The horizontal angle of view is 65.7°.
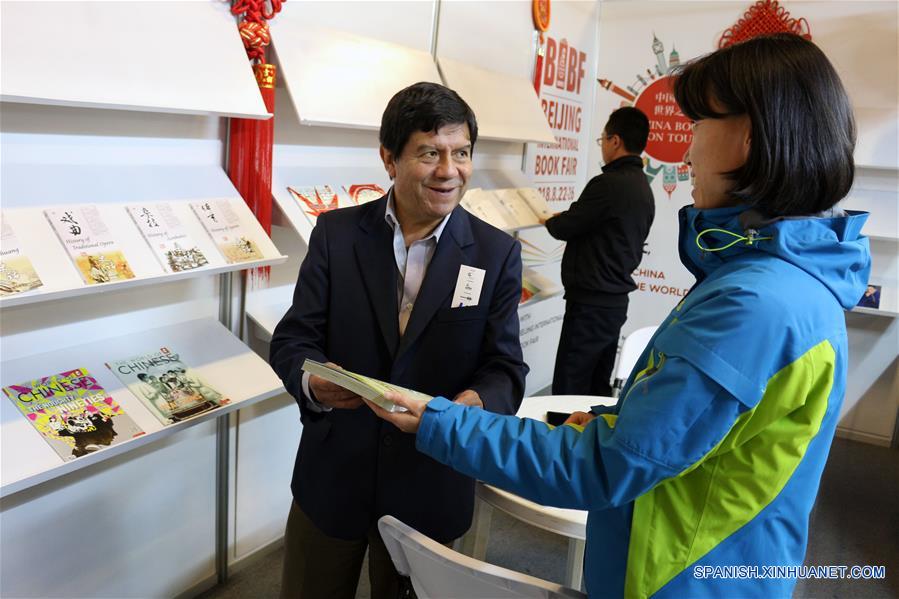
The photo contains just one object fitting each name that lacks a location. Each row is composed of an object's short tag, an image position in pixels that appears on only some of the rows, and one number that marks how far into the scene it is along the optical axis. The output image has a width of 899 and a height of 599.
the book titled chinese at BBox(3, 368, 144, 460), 1.75
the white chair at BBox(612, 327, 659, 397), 2.85
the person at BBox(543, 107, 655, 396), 3.59
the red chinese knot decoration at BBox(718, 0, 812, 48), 4.55
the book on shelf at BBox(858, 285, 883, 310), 4.39
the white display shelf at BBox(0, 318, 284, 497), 1.66
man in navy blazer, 1.57
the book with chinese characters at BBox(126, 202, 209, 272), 1.94
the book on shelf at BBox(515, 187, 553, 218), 3.87
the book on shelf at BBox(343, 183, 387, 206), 2.75
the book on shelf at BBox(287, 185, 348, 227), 2.48
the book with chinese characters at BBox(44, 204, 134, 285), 1.74
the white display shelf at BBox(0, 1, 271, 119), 1.60
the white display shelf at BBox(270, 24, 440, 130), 2.33
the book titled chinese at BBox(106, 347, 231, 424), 2.00
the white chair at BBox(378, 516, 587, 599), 1.14
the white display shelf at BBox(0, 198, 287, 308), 1.65
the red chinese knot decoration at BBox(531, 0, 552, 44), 4.23
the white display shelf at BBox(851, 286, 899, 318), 4.34
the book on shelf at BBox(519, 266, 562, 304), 3.90
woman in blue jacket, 0.88
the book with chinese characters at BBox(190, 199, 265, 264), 2.11
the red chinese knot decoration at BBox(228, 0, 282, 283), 2.22
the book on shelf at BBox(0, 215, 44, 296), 1.57
